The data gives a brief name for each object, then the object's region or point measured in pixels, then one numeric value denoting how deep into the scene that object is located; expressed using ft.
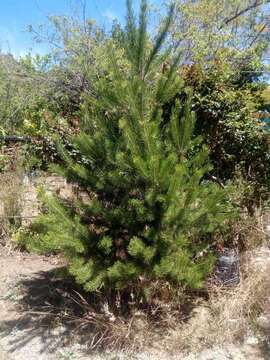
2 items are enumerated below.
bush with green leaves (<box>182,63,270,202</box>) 17.07
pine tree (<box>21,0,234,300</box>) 10.91
